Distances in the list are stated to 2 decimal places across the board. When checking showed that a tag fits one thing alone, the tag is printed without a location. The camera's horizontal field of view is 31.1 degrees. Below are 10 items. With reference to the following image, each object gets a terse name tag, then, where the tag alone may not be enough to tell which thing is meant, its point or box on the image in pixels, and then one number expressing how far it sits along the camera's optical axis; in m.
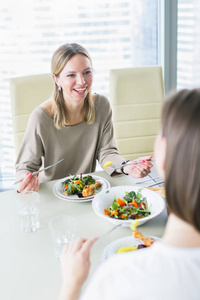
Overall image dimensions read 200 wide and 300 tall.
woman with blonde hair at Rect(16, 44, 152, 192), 1.91
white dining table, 1.04
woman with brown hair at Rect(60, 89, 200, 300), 0.66
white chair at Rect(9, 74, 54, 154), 2.22
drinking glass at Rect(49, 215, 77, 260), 1.15
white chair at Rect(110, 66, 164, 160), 2.42
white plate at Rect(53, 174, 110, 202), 1.51
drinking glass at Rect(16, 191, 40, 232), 1.32
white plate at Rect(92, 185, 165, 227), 1.30
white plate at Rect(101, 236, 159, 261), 1.11
